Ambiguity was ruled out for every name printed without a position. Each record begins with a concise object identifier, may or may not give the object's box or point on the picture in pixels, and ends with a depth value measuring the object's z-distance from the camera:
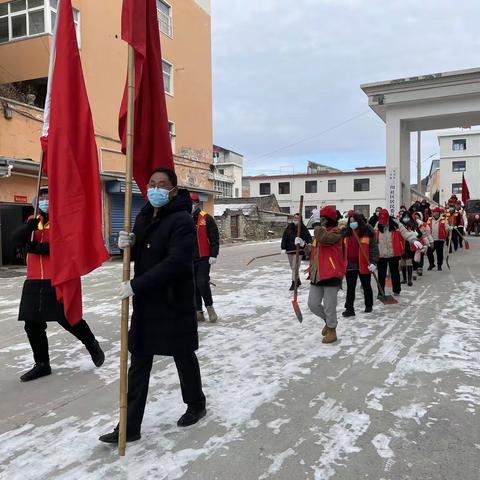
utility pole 28.76
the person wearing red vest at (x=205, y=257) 7.20
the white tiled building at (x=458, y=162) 54.94
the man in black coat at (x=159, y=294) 3.33
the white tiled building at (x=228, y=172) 67.56
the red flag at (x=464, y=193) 21.22
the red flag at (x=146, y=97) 3.57
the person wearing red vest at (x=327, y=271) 5.95
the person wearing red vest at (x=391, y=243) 8.81
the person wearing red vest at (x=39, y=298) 4.59
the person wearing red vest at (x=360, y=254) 7.61
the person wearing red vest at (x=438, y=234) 13.09
